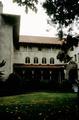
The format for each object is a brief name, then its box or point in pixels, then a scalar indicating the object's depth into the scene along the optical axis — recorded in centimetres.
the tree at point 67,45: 817
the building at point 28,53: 1409
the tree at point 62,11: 674
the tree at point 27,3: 587
